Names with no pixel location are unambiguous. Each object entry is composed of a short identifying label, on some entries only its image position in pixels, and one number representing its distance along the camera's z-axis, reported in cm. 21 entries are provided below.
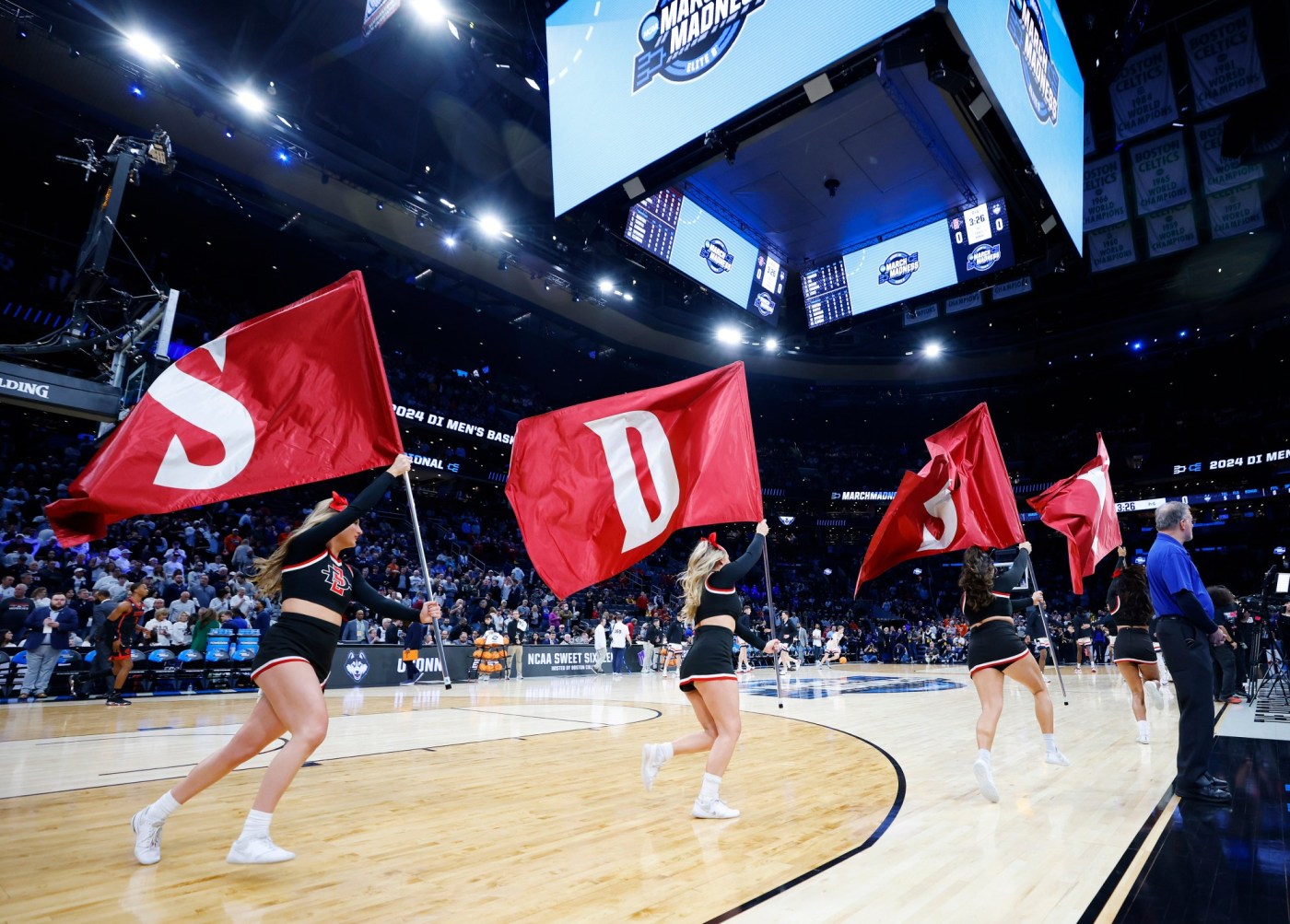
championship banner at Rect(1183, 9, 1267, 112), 1420
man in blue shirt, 451
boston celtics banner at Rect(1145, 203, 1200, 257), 1869
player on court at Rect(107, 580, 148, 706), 1063
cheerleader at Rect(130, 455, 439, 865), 327
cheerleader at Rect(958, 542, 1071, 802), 509
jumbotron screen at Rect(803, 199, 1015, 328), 1368
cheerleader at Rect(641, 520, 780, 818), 423
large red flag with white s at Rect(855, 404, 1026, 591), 684
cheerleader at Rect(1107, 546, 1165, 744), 711
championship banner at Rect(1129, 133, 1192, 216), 1731
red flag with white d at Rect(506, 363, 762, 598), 514
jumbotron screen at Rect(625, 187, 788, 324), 1316
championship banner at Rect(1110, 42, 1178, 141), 1542
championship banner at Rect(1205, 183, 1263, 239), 1800
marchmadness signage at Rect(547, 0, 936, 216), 860
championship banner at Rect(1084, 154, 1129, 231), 1816
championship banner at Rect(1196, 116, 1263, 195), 1686
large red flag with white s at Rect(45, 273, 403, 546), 404
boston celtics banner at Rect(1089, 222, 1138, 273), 1945
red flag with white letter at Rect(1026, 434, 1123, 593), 798
